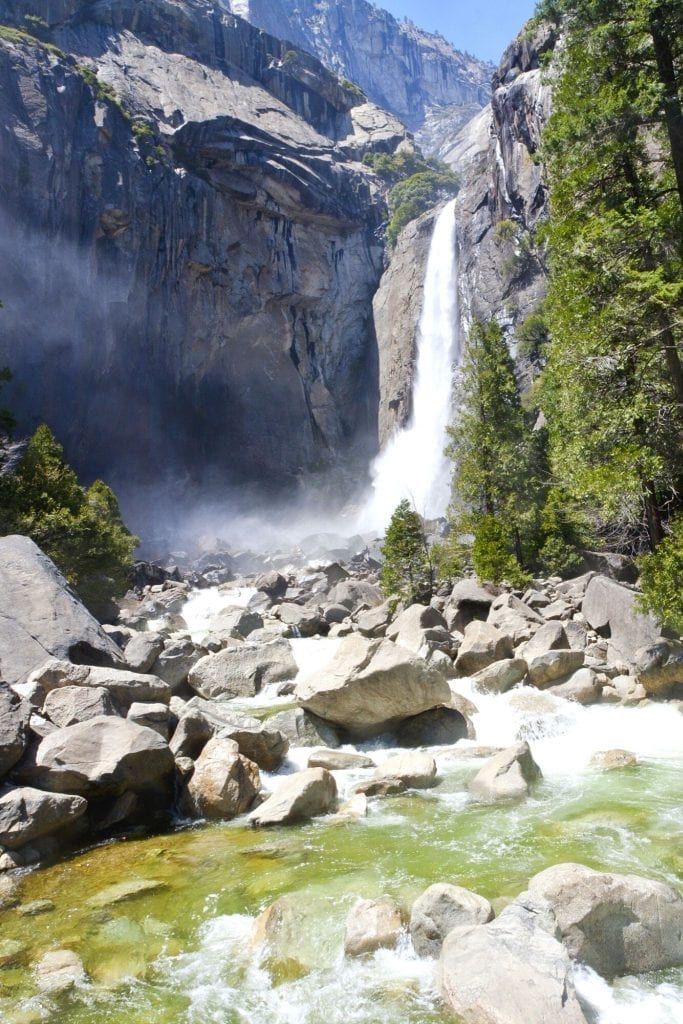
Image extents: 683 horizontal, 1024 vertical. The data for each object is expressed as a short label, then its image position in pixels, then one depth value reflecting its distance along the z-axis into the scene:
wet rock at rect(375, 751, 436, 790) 8.82
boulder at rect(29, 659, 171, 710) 9.91
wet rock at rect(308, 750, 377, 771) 9.61
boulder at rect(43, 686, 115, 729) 8.83
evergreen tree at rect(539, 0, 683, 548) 10.99
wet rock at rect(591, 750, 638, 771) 9.18
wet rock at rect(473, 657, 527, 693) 12.82
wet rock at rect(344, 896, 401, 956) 5.14
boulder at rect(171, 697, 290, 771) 9.25
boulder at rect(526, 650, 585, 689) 12.80
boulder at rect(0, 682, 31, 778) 7.53
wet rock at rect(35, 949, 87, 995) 4.92
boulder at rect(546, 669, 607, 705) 11.83
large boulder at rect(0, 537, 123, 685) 11.26
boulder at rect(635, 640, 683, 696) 11.50
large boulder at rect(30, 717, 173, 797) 7.66
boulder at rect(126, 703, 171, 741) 9.38
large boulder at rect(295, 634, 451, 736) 10.51
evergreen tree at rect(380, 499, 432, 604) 23.48
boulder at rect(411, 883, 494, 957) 4.94
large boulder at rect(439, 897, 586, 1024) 3.84
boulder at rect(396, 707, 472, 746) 10.72
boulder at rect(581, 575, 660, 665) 13.16
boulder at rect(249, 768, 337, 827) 7.82
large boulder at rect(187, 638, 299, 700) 14.51
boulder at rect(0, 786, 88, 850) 6.93
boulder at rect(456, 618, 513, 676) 14.36
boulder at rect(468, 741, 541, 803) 8.15
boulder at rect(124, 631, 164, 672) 13.42
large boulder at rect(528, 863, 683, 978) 4.66
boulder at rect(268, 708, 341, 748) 10.56
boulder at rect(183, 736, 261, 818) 8.22
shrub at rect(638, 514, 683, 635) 10.72
